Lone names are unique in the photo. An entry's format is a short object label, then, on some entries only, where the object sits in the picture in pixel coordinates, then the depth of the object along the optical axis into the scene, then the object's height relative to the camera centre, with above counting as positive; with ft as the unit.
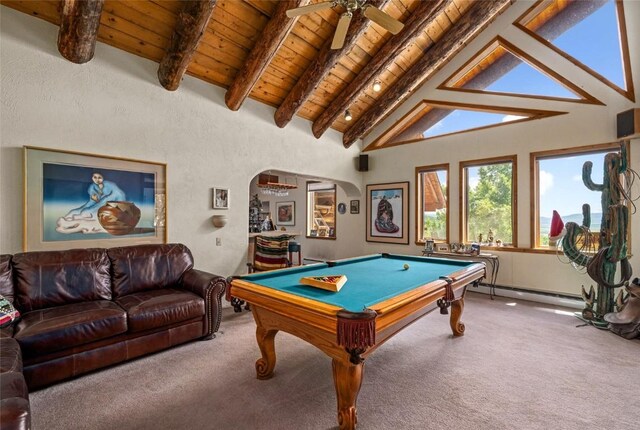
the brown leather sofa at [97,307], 7.27 -2.75
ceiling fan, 8.32 +5.97
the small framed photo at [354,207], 23.07 +0.67
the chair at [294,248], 17.74 -1.99
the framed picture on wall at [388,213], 20.21 +0.17
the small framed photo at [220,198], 14.02 +0.87
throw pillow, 7.17 -2.46
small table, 16.07 -2.53
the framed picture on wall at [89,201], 9.59 +0.58
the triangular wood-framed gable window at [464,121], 16.74 +5.72
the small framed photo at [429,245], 17.40 -1.85
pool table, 5.12 -1.81
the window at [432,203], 18.78 +0.83
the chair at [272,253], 14.80 -1.93
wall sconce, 13.91 -0.21
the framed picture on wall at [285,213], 29.12 +0.26
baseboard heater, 14.27 -4.29
